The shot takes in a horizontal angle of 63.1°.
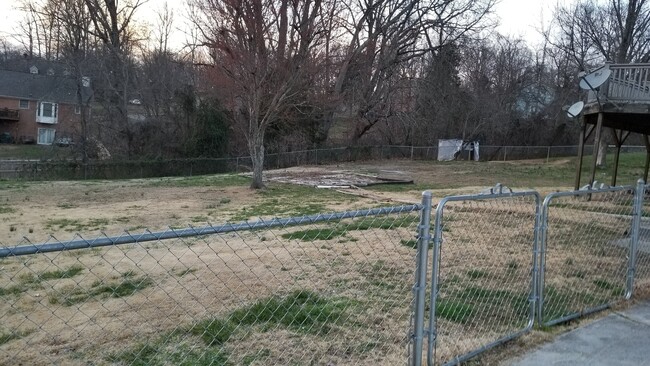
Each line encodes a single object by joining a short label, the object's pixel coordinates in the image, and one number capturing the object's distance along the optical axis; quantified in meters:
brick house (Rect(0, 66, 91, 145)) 47.09
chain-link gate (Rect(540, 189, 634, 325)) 5.20
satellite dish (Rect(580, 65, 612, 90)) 12.43
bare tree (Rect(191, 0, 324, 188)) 16.55
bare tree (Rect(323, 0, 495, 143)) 33.84
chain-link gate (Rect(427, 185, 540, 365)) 3.80
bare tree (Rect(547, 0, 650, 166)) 31.53
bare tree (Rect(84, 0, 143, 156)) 34.31
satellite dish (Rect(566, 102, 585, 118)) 14.52
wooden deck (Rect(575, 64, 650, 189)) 12.46
